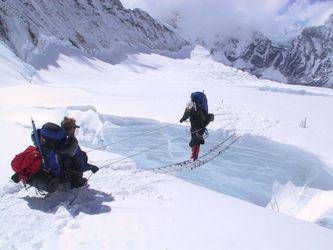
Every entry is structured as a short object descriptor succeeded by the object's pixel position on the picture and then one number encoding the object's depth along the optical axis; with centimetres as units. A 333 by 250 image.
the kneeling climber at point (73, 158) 588
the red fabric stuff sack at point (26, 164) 580
